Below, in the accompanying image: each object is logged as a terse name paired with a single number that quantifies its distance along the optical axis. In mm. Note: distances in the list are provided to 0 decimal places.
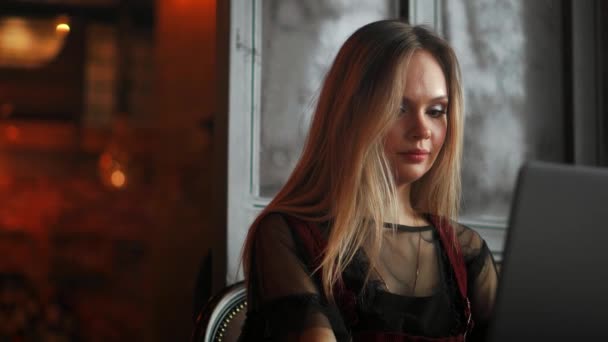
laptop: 1791
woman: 2113
